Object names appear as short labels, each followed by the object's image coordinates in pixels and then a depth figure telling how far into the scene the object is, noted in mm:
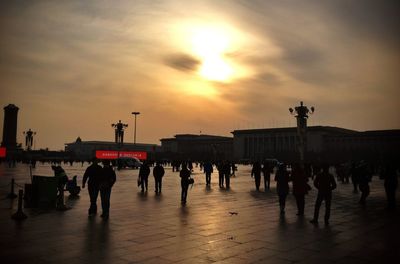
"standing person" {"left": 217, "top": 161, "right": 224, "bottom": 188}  23281
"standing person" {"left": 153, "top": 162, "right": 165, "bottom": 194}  18109
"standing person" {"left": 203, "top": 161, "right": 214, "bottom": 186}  24078
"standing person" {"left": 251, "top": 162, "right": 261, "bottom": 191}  20500
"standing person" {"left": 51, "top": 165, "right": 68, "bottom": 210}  12359
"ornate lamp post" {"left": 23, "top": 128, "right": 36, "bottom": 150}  107225
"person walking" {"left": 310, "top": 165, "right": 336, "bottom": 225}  10320
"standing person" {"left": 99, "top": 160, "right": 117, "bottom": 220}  11000
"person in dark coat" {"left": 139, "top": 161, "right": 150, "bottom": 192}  19014
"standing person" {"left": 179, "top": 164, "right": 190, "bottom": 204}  14702
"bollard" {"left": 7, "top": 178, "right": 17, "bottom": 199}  14688
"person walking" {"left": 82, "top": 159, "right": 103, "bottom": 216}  11422
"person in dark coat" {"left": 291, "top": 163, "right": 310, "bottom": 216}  11416
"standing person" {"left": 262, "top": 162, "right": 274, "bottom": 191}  21266
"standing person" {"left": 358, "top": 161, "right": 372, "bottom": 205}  14953
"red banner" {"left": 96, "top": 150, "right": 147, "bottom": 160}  67375
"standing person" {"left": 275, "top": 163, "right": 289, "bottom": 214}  12217
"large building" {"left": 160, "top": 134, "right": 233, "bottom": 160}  166025
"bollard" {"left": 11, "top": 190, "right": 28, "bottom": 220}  10258
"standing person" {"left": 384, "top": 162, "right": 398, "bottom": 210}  13477
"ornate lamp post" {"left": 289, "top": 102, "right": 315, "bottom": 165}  51094
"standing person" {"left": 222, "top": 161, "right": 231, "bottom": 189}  22558
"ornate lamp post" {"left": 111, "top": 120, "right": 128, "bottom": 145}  73244
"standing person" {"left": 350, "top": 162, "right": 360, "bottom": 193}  19417
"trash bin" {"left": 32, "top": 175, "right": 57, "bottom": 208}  12695
